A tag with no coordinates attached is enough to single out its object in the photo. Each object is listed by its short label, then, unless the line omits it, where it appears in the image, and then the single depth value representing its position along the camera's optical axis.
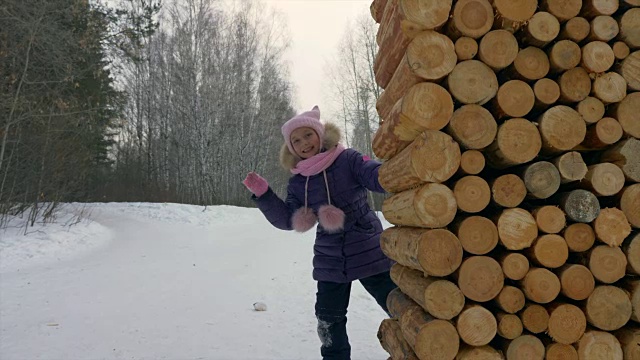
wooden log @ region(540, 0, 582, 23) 1.69
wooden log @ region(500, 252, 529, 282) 1.60
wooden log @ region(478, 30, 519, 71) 1.65
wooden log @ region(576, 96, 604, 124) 1.67
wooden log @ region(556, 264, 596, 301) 1.59
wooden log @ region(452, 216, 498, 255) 1.60
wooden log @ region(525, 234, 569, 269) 1.60
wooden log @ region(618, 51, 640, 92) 1.70
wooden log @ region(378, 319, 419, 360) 1.91
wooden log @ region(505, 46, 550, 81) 1.68
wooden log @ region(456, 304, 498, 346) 1.57
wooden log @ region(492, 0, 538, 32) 1.63
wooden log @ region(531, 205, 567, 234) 1.61
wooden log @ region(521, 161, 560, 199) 1.62
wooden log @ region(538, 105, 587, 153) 1.62
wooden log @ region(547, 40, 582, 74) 1.68
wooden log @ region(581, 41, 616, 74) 1.68
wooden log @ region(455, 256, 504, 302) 1.58
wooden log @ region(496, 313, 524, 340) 1.58
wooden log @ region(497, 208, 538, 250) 1.60
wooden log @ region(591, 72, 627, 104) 1.67
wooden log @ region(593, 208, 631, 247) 1.62
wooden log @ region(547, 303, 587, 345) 1.58
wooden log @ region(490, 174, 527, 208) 1.62
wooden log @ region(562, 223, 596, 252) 1.63
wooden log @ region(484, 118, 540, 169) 1.61
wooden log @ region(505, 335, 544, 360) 1.57
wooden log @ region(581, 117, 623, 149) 1.66
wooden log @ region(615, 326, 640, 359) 1.57
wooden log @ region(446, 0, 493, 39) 1.64
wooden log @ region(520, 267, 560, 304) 1.58
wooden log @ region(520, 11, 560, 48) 1.66
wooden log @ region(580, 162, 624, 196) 1.64
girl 2.70
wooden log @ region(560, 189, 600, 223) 1.61
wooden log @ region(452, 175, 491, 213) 1.61
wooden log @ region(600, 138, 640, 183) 1.64
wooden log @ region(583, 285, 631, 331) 1.60
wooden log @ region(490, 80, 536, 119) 1.64
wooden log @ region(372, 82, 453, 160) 1.62
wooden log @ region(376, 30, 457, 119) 1.63
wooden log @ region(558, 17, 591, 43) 1.70
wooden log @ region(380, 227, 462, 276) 1.59
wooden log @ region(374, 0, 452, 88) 1.63
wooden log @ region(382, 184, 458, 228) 1.59
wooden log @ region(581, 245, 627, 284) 1.61
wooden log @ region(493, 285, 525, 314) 1.59
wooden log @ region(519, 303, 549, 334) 1.59
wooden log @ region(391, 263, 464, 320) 1.59
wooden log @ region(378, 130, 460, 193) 1.60
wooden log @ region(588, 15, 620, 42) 1.70
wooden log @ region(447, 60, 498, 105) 1.63
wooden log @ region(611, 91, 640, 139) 1.67
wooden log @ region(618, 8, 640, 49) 1.70
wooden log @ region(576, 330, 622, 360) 1.58
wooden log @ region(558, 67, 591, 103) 1.68
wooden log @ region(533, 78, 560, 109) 1.67
